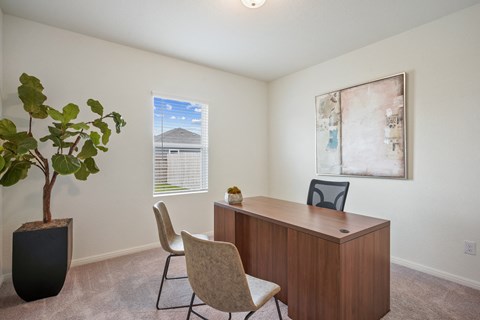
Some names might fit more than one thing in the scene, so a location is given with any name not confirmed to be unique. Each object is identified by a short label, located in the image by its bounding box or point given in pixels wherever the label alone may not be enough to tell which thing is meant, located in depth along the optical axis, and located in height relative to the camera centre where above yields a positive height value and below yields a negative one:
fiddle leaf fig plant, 1.92 +0.14
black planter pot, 1.98 -0.87
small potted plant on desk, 2.38 -0.37
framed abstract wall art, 2.75 +0.38
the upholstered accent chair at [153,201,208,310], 1.89 -0.66
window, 3.32 +0.21
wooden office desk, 1.45 -0.70
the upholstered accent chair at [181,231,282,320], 1.14 -0.58
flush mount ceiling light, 2.12 +1.42
